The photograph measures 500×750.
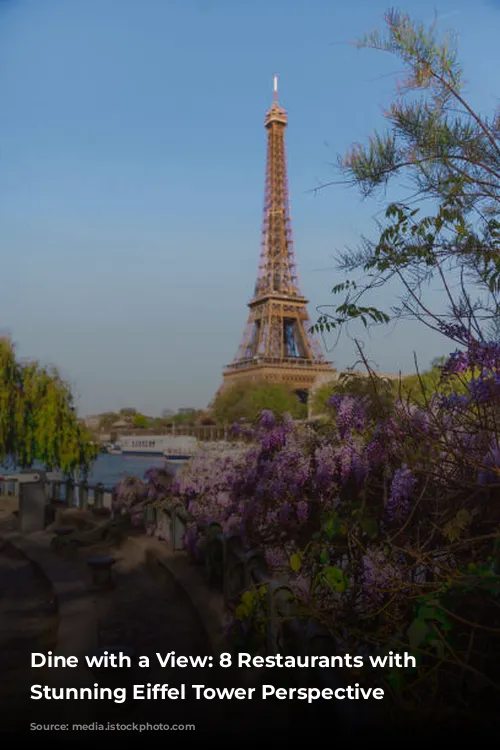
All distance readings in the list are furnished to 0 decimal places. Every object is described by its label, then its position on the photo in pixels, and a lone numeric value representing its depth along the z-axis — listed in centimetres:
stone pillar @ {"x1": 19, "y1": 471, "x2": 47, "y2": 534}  1250
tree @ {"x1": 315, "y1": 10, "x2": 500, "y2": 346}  474
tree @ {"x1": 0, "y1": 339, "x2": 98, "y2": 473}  2277
